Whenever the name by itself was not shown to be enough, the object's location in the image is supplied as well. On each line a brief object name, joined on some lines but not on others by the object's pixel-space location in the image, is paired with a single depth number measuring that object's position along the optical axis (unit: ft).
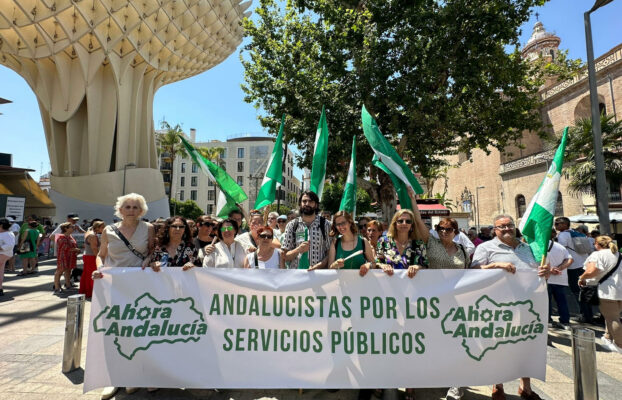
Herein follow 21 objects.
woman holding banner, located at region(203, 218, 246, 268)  11.84
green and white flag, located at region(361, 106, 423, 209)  12.84
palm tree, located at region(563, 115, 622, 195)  47.47
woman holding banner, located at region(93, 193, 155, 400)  11.23
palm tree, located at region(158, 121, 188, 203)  143.46
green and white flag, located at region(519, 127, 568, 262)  10.74
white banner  9.87
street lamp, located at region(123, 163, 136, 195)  99.50
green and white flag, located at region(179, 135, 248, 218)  14.33
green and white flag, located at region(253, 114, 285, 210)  14.83
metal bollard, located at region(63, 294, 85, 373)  11.74
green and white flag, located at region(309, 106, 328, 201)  15.76
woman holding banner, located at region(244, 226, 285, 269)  12.34
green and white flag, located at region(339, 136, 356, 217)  13.65
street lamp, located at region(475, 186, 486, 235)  127.05
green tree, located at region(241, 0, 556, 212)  36.24
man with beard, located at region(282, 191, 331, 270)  11.97
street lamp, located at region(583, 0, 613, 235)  22.90
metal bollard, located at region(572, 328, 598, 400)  9.10
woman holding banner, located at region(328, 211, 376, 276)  10.93
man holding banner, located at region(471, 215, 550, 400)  10.68
